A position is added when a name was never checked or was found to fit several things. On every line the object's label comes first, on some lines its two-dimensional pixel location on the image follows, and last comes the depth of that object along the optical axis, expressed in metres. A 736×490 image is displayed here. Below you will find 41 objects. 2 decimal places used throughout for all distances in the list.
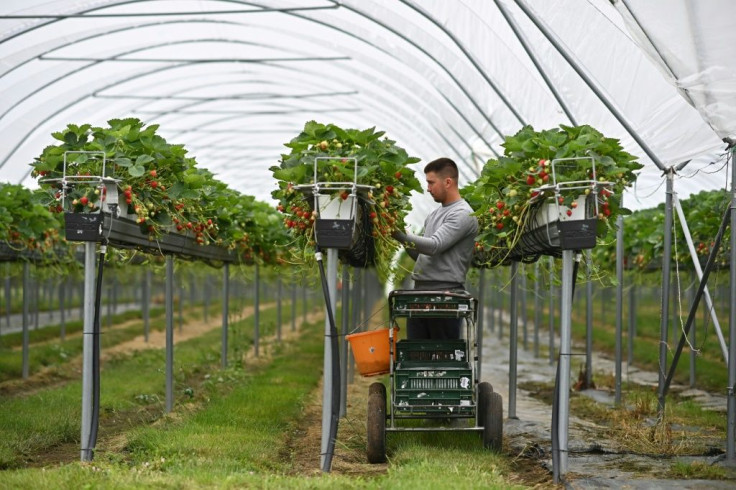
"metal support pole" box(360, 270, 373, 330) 15.55
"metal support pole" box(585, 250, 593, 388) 11.09
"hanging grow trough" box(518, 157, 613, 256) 5.95
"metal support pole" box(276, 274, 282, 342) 20.24
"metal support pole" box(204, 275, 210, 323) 27.31
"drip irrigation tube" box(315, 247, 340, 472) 6.02
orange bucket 6.75
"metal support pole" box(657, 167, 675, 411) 8.67
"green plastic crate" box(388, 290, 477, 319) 6.64
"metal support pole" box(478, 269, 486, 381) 7.30
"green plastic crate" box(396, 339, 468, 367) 6.99
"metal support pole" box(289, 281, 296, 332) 23.37
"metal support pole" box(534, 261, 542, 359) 18.79
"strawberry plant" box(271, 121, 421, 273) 6.20
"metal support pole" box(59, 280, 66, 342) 19.34
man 7.03
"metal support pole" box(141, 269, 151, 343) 20.02
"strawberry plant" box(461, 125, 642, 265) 6.18
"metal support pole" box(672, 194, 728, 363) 8.39
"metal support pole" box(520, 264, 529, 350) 20.20
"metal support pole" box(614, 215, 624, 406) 10.49
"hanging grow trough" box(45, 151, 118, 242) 6.42
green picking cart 6.62
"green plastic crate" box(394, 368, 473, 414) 6.63
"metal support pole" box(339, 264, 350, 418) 9.34
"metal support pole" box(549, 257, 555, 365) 16.06
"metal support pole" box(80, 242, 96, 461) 6.43
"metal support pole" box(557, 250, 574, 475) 6.06
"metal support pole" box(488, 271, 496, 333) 28.07
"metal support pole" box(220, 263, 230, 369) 13.22
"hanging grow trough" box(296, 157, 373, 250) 6.00
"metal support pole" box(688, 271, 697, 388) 13.03
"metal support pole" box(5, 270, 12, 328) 21.60
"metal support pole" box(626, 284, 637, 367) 15.99
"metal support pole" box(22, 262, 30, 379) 12.86
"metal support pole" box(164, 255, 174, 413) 9.48
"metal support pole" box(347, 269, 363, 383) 12.16
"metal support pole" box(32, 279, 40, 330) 21.71
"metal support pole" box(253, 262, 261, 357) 16.38
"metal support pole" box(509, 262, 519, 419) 9.17
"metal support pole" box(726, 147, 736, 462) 6.84
